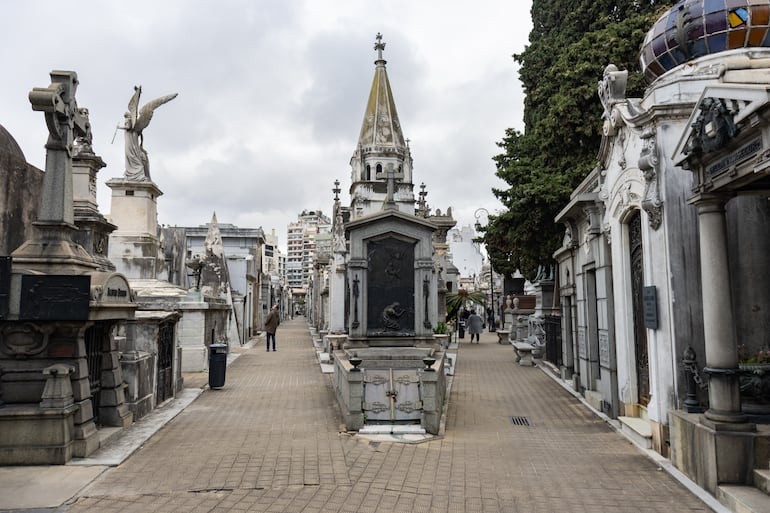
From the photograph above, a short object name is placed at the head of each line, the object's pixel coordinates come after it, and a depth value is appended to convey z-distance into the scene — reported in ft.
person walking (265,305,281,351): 76.74
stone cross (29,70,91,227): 23.25
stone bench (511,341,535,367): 60.95
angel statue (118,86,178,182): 49.06
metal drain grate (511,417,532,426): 31.04
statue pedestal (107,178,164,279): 48.29
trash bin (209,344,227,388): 42.78
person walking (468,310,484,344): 101.45
